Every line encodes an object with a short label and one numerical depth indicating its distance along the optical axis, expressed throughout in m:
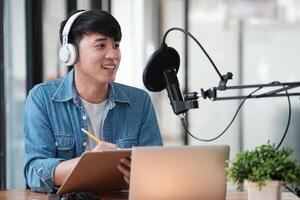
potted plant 2.29
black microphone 2.41
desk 2.70
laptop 2.35
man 2.92
